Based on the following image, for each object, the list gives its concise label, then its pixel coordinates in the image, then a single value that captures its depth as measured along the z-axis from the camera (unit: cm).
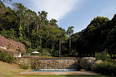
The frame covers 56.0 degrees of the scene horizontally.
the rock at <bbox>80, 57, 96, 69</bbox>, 1154
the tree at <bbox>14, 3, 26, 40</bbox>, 3527
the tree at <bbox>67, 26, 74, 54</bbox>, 4683
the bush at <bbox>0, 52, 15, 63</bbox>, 1187
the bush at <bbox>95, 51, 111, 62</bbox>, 1151
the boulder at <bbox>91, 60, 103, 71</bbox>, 991
